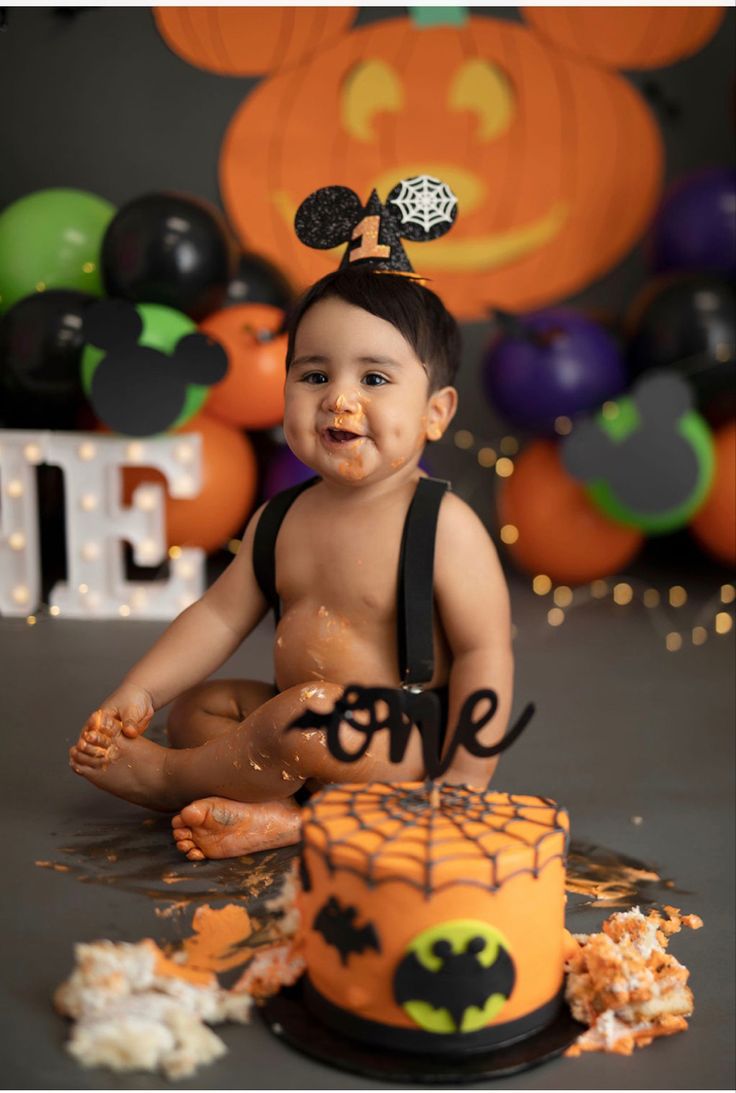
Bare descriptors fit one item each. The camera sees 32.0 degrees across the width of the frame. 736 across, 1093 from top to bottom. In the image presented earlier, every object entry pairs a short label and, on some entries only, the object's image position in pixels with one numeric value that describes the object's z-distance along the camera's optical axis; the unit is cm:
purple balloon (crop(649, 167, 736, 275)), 254
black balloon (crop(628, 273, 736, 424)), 244
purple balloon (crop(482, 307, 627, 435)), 249
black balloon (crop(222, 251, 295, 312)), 247
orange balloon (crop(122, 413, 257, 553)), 241
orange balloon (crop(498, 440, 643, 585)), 251
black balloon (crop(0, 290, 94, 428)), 228
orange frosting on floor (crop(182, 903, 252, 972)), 111
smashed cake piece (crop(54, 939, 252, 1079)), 97
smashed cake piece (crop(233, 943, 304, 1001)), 107
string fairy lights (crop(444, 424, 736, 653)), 232
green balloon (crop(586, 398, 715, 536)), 237
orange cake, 96
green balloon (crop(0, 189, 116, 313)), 242
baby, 128
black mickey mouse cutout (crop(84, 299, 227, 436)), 218
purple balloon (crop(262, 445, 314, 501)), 249
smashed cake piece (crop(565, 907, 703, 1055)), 103
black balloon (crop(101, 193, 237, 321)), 227
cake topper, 103
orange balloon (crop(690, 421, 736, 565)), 242
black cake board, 96
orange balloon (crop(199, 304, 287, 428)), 235
